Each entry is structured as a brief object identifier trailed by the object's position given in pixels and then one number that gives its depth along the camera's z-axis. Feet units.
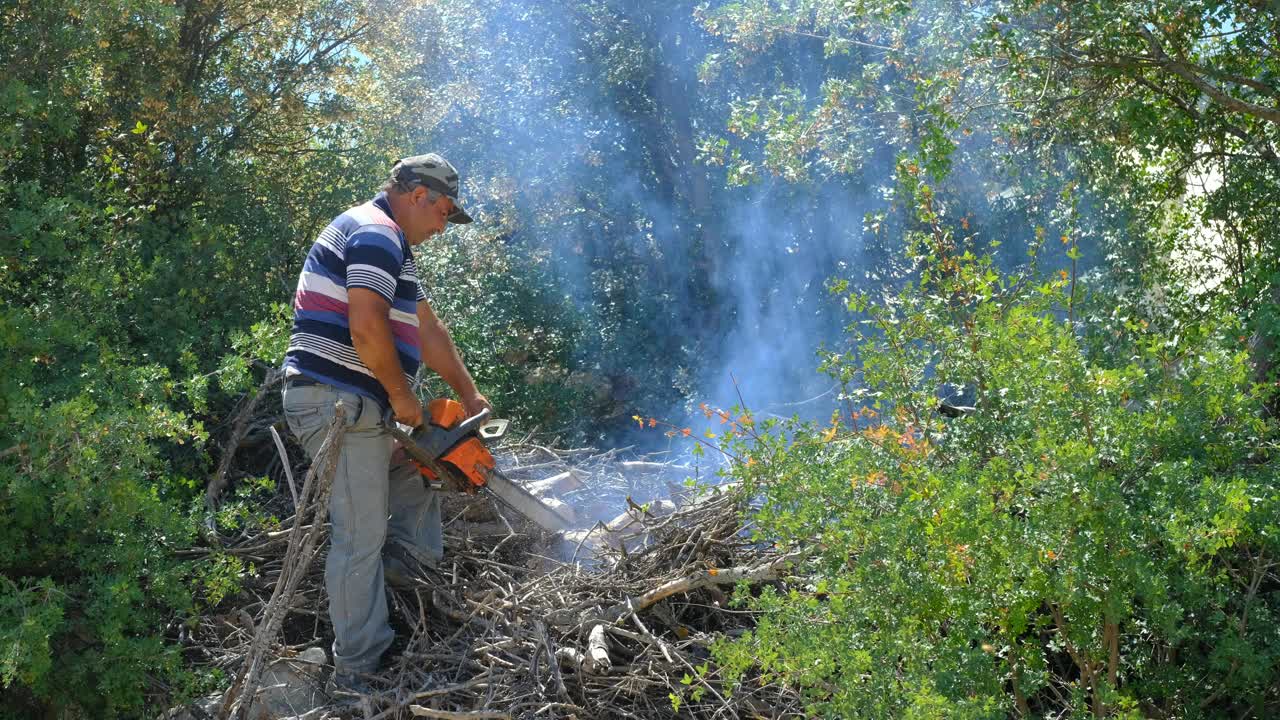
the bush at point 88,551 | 14.01
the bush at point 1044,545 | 9.92
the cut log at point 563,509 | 17.94
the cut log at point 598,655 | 14.06
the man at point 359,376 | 14.38
